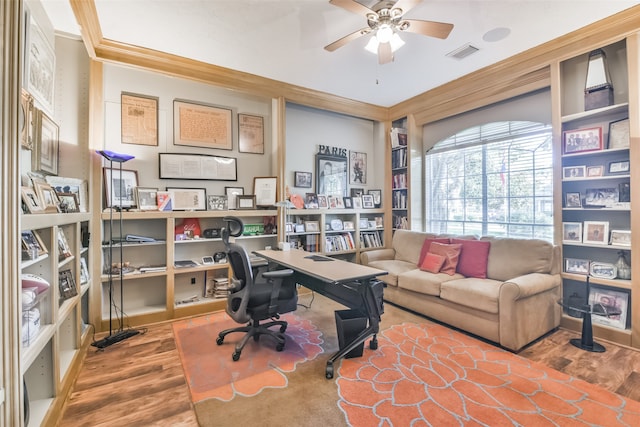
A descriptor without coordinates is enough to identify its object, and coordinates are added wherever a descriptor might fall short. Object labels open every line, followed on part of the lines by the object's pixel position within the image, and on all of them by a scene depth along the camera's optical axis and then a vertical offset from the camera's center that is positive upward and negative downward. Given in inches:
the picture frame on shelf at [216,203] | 139.9 +4.6
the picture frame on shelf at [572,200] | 114.9 +4.7
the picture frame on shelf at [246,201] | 146.4 +5.7
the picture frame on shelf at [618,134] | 102.9 +27.7
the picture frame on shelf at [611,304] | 104.0 -33.6
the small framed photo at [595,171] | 109.3 +15.5
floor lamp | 101.5 -29.3
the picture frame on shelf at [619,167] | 103.6 +16.2
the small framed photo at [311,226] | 168.3 -8.0
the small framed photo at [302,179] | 171.9 +19.7
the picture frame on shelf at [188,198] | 130.6 +6.5
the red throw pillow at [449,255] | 131.5 -19.8
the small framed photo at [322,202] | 175.0 +6.2
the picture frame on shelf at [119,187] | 114.6 +10.3
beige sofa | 99.0 -31.1
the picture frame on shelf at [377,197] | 197.3 +10.3
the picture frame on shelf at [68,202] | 85.8 +3.1
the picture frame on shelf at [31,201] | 58.2 +2.5
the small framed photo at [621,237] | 102.7 -9.1
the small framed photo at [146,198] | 122.5 +6.1
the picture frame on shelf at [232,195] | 145.4 +8.7
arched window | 132.7 +15.6
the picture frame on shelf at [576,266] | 113.4 -21.1
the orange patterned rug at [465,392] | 66.7 -46.6
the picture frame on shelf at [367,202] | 192.1 +6.8
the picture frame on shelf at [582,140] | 109.1 +27.5
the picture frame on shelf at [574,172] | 113.2 +15.6
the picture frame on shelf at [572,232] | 114.0 -7.9
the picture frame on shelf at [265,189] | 150.9 +12.1
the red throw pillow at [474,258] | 126.8 -20.4
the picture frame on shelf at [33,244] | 57.8 -6.5
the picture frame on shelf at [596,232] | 107.5 -7.6
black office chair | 91.6 -26.8
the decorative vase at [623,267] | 104.0 -19.7
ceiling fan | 80.6 +55.7
